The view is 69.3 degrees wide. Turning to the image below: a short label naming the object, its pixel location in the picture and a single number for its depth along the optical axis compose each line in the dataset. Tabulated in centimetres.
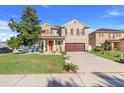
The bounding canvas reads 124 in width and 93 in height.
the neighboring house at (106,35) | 2087
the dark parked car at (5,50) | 1752
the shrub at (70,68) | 523
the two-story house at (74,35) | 1820
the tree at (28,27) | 1276
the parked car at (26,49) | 1530
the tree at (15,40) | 1303
